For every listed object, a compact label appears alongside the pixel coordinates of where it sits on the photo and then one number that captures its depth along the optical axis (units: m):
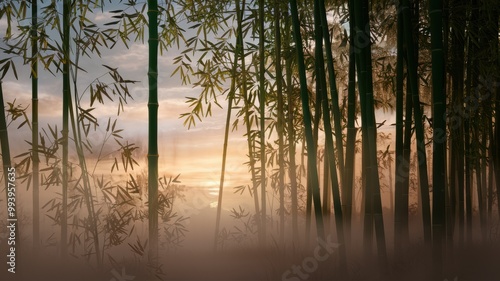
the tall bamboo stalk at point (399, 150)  3.91
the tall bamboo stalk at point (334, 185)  3.58
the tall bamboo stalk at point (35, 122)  3.64
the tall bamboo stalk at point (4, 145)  3.32
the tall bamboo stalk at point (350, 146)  3.97
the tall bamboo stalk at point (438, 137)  3.13
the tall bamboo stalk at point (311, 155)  3.58
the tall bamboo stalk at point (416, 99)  3.62
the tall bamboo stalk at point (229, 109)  4.88
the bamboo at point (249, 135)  5.11
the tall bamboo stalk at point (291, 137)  4.82
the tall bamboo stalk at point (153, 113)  3.15
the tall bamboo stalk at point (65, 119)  3.69
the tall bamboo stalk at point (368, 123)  3.62
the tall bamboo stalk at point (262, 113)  4.83
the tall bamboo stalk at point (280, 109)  4.85
